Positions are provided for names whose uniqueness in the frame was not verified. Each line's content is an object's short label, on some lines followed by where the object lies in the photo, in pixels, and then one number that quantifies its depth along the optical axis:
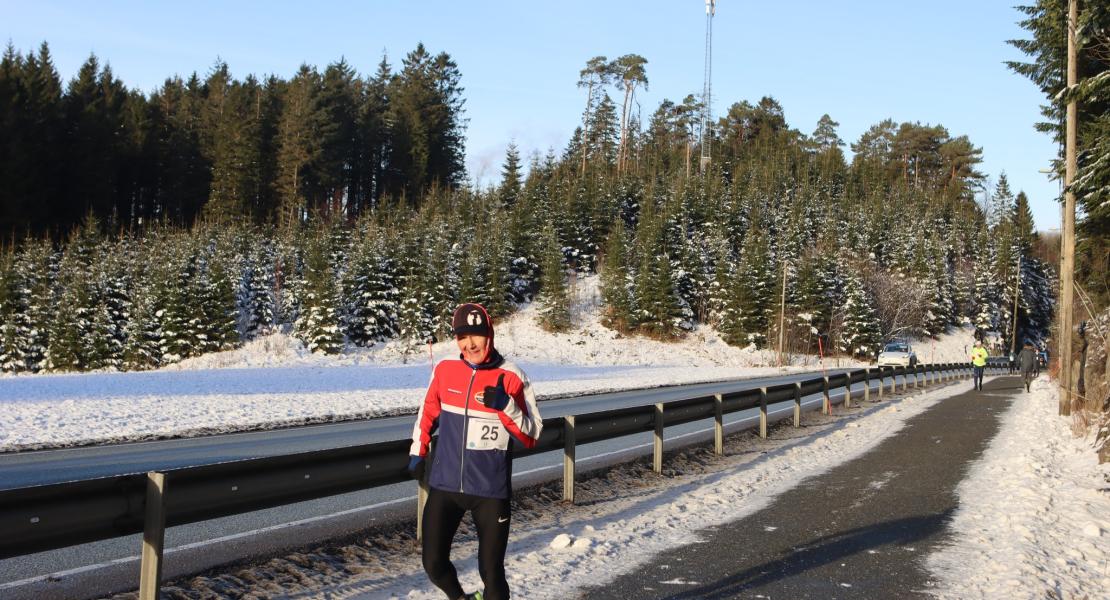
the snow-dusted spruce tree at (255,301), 64.50
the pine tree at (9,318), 53.44
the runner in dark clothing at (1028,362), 33.25
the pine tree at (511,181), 94.50
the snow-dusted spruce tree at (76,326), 52.91
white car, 50.81
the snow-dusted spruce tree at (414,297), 63.44
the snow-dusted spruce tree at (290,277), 66.41
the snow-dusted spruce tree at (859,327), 76.25
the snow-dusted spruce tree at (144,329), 54.41
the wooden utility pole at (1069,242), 21.58
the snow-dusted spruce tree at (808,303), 75.00
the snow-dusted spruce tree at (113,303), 54.31
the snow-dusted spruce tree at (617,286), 72.56
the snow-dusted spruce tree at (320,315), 59.41
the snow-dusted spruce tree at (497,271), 69.69
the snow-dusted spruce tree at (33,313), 54.62
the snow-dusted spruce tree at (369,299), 64.31
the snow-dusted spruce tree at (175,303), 56.09
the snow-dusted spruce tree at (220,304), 57.75
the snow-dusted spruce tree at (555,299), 69.62
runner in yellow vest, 31.27
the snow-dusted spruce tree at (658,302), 71.12
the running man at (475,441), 4.71
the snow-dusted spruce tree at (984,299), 99.00
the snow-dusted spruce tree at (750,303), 72.56
